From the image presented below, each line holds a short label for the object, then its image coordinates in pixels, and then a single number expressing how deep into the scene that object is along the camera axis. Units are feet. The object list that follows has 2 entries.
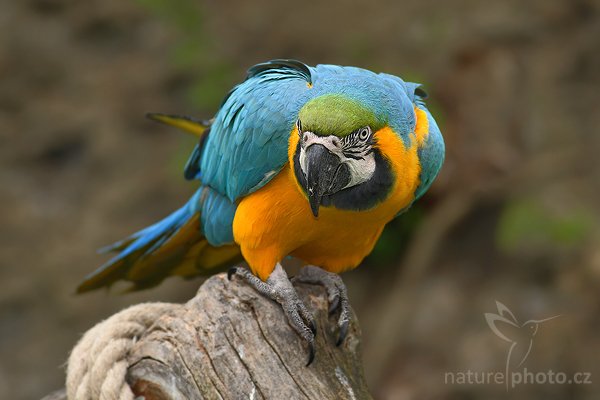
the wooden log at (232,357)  14.90
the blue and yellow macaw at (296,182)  15.12
